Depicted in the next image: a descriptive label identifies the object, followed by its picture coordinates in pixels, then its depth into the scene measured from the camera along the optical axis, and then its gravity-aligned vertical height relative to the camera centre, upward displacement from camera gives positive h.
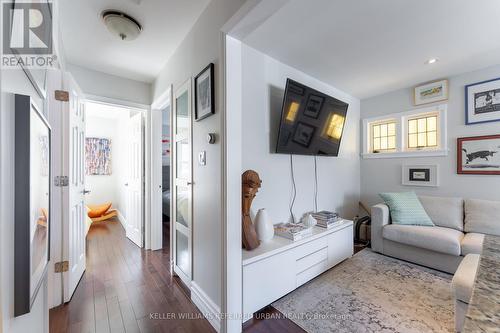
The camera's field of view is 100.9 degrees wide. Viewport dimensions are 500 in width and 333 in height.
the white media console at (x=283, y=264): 1.62 -0.92
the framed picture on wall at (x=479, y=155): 2.59 +0.13
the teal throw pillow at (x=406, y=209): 2.73 -0.60
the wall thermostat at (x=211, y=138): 1.56 +0.21
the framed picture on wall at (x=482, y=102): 2.57 +0.81
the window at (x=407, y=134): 3.00 +0.50
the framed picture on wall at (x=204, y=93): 1.58 +0.59
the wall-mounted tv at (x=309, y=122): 2.22 +0.52
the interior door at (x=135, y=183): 3.13 -0.28
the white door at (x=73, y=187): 1.88 -0.21
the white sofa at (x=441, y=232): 2.28 -0.81
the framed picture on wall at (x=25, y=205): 0.67 -0.13
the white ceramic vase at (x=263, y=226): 1.95 -0.58
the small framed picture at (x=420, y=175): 3.02 -0.15
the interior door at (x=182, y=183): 1.97 -0.19
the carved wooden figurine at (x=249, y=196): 1.79 -0.27
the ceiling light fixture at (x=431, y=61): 2.41 +1.24
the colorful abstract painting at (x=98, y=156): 4.86 +0.23
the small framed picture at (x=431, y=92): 2.89 +1.06
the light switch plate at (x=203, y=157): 1.71 +0.07
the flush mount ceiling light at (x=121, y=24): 1.69 +1.21
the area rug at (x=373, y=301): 1.59 -1.22
